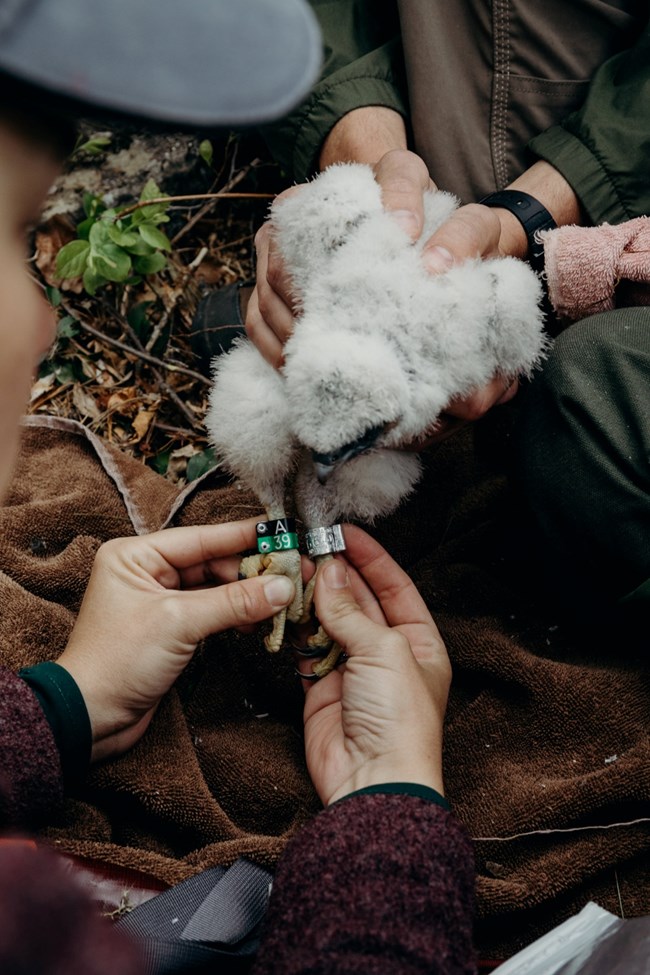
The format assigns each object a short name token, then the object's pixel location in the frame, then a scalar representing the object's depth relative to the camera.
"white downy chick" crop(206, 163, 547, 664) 0.64
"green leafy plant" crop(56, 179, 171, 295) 0.94
